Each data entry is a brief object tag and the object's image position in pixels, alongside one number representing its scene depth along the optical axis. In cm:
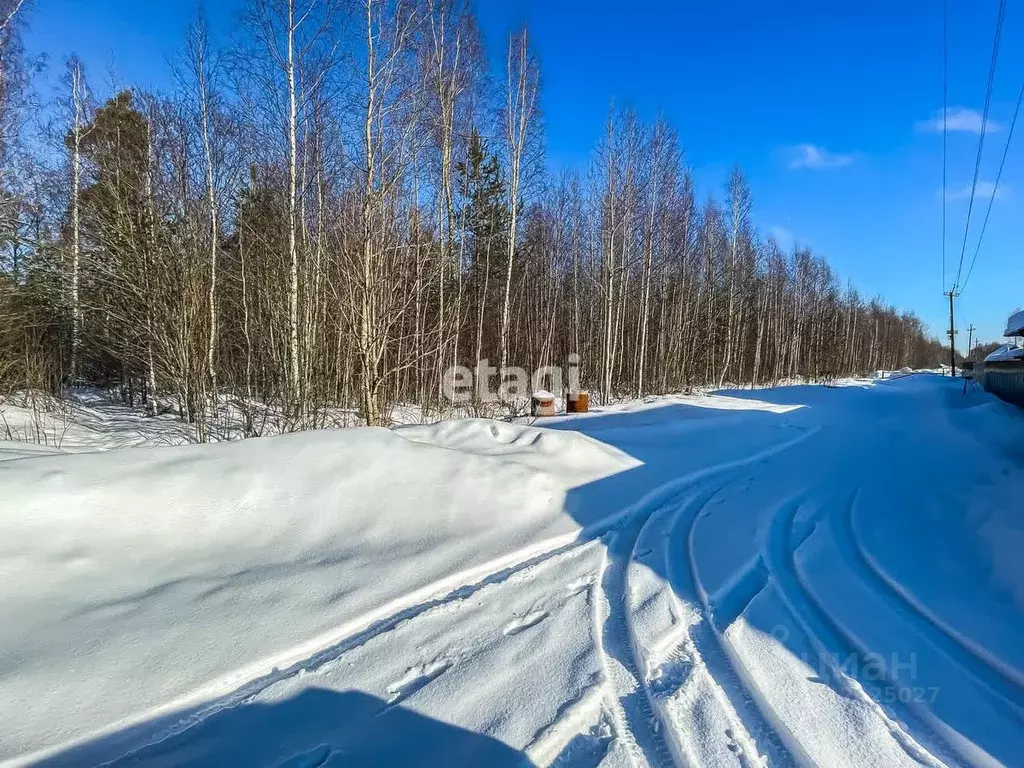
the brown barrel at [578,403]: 1449
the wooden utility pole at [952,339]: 4420
